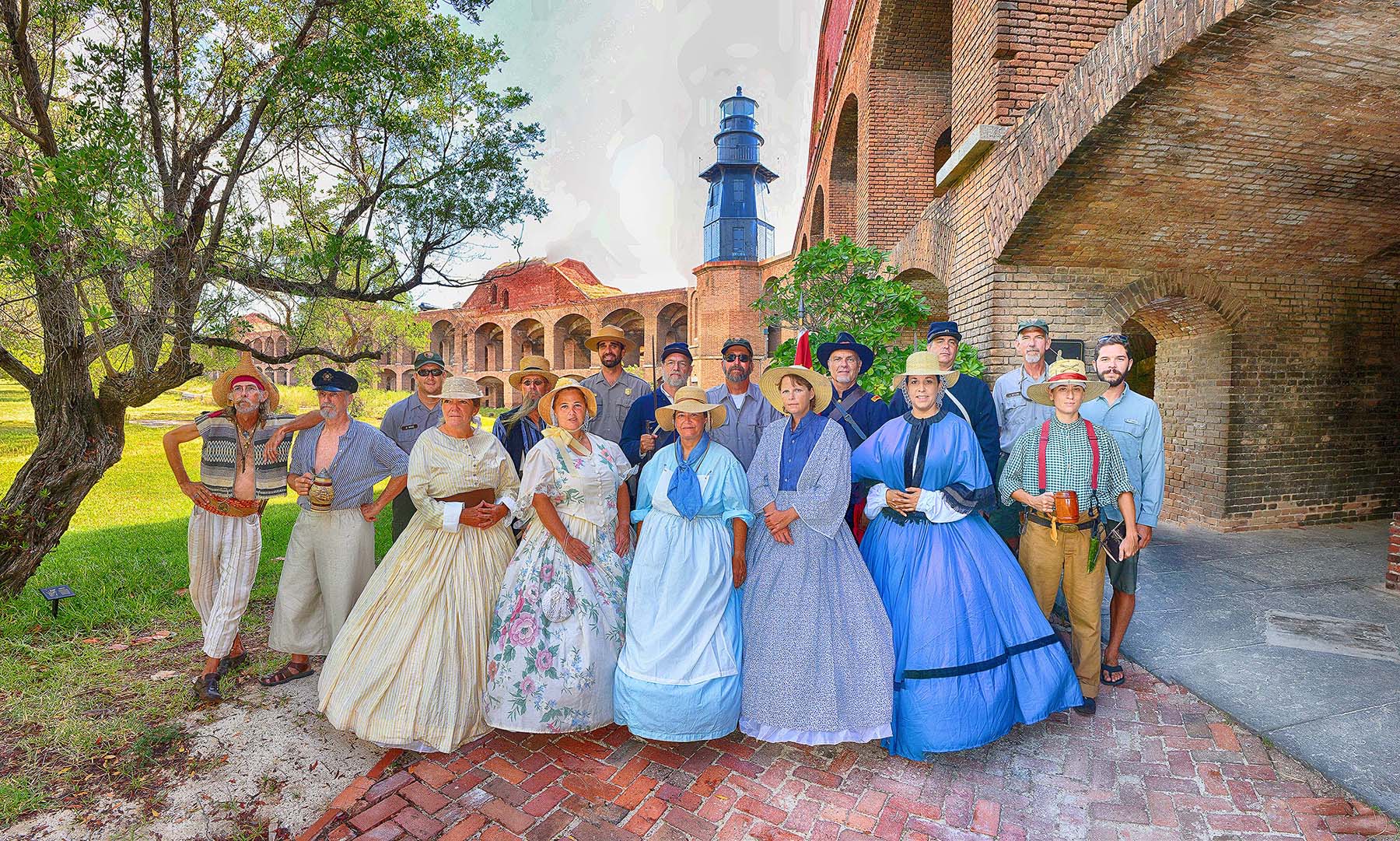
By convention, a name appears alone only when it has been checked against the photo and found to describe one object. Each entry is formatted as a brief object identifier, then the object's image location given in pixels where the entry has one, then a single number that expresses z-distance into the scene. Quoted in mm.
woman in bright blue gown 2865
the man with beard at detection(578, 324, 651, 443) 5043
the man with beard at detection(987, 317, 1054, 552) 4141
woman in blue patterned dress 2857
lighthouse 30875
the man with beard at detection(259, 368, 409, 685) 3633
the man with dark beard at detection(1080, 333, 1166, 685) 3635
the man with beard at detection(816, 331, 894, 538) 3934
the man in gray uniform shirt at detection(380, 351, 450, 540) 4891
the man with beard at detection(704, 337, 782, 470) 4203
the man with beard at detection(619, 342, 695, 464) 4325
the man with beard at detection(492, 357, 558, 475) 4273
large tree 3904
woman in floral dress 3018
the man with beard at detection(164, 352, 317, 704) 3553
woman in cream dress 2973
